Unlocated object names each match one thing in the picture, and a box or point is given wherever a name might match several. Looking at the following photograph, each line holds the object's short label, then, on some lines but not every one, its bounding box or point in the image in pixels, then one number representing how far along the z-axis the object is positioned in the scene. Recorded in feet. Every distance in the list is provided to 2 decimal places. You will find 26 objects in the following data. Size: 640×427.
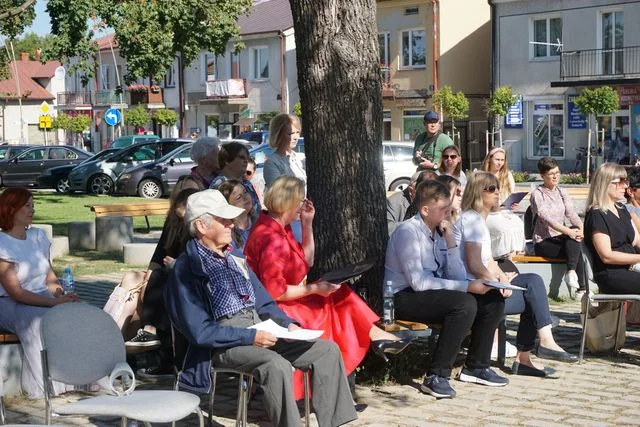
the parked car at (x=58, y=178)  114.73
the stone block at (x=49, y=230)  53.33
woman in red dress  24.07
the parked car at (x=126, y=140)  147.23
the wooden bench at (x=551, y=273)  39.97
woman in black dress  30.14
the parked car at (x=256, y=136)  128.94
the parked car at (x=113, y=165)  107.76
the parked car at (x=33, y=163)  126.00
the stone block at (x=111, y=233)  56.44
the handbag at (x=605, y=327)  30.78
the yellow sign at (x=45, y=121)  181.05
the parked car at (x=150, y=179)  100.89
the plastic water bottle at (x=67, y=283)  29.07
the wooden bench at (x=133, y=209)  59.77
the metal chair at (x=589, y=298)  29.66
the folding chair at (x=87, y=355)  19.11
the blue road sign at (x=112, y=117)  145.97
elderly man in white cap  20.57
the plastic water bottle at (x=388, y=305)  25.88
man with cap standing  42.47
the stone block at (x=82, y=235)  57.31
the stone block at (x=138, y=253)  50.44
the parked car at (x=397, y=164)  99.45
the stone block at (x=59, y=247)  53.61
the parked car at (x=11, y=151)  133.95
